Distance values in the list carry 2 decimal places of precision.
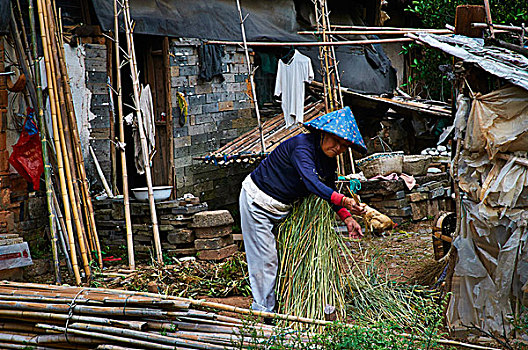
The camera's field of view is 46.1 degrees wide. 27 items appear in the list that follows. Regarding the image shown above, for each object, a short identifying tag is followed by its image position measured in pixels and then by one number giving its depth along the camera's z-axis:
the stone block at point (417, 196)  9.19
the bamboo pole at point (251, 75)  8.30
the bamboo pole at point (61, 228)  6.13
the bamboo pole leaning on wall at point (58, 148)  5.89
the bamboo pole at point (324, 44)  5.20
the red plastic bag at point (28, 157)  6.56
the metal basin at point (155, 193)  7.13
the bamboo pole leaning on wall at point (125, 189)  6.39
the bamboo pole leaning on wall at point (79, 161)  6.36
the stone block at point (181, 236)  6.99
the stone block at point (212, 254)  6.92
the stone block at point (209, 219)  6.93
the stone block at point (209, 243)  6.95
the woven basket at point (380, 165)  9.22
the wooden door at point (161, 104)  8.36
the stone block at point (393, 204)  9.06
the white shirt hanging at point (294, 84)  9.05
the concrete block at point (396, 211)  9.06
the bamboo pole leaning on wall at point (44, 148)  5.81
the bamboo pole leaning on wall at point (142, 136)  6.52
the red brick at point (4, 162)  6.59
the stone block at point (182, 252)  7.00
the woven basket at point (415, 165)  9.52
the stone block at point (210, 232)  6.98
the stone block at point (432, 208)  9.42
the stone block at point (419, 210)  9.21
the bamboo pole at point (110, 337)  3.70
